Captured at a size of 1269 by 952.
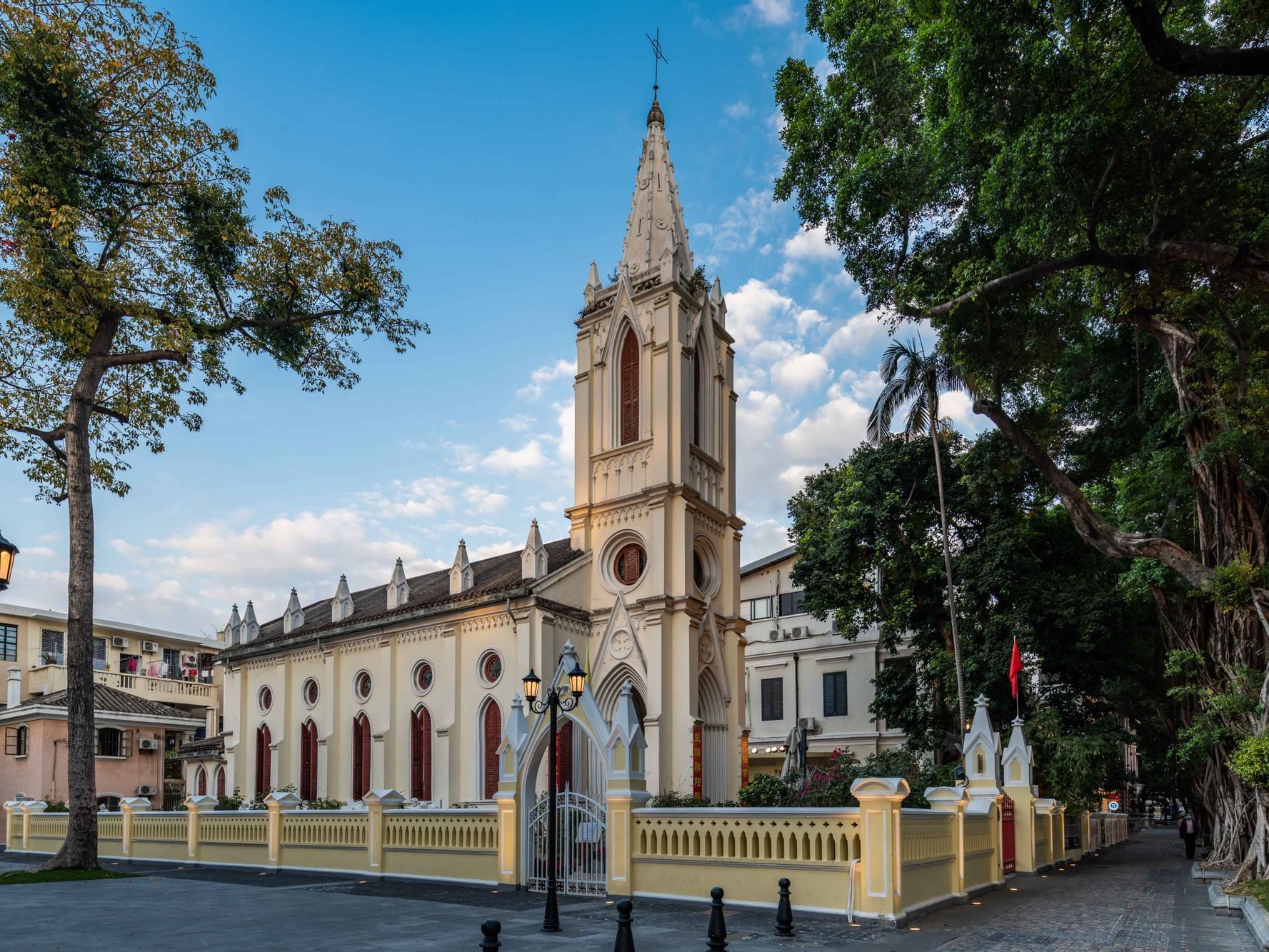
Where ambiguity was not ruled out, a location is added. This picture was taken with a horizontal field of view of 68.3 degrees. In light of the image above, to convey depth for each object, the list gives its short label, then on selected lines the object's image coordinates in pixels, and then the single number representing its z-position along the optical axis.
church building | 27.05
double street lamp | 12.25
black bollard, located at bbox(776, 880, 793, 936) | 11.49
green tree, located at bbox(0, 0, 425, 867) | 18.84
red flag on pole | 23.64
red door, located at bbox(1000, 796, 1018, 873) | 20.53
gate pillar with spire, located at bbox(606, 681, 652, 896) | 15.70
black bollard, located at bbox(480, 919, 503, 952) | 7.03
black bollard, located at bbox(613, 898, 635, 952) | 8.39
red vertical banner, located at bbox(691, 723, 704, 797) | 25.78
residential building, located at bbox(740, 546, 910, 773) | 38.38
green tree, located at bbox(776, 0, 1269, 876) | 13.19
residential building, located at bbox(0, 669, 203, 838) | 34.16
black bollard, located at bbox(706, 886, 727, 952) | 8.54
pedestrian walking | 29.27
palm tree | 30.16
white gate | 16.31
